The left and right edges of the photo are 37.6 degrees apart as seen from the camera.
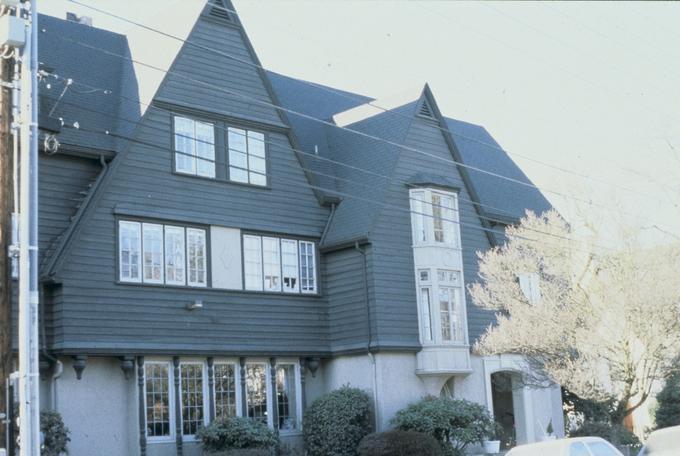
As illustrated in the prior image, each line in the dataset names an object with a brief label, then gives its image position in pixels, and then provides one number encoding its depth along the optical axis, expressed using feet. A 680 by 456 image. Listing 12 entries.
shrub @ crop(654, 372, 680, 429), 111.65
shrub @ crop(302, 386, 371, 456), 84.69
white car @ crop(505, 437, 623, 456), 61.21
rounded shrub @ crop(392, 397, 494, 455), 85.76
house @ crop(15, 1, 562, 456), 77.56
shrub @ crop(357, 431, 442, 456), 79.92
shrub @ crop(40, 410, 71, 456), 68.69
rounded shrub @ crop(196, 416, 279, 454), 79.41
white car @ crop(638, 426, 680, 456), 60.08
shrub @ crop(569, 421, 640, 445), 90.93
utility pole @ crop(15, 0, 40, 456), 44.37
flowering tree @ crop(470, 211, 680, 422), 81.71
